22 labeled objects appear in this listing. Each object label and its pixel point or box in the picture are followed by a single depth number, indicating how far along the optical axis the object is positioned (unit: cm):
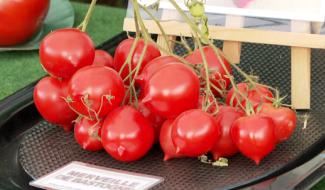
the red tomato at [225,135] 126
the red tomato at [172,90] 123
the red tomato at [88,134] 128
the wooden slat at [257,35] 146
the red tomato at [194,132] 120
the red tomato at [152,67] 128
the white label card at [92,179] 119
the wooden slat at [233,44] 153
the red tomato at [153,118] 129
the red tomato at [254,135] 121
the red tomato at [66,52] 130
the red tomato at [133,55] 136
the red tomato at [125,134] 124
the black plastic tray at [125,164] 121
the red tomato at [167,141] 125
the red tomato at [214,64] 135
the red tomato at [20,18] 218
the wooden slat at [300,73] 148
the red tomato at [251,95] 128
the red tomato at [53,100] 134
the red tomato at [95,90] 123
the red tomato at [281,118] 126
